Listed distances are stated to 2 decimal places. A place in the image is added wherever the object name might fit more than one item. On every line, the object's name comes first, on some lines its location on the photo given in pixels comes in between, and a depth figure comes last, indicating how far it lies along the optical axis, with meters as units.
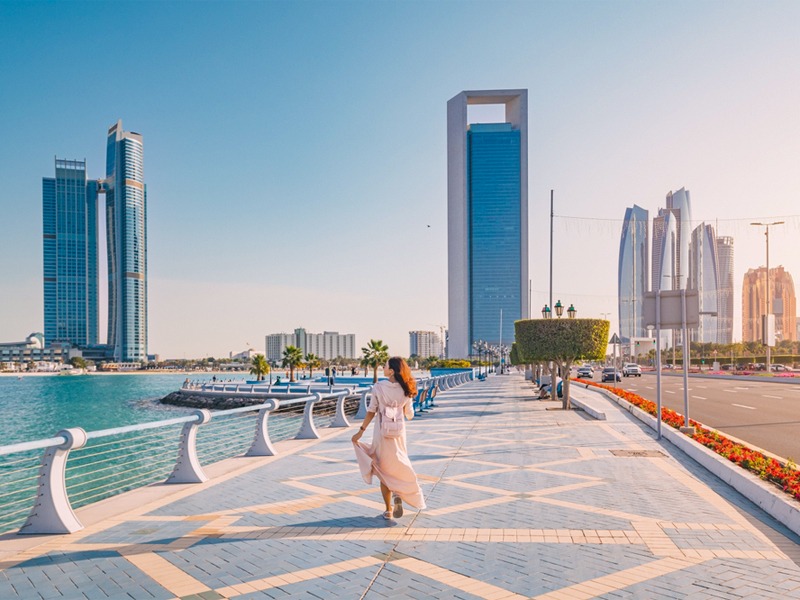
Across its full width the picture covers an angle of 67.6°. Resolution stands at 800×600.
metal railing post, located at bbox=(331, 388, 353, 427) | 14.90
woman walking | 6.08
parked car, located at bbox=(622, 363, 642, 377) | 60.57
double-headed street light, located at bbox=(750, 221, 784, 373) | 47.79
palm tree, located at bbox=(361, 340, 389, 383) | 72.88
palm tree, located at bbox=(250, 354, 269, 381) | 88.38
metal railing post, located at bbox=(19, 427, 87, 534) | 5.74
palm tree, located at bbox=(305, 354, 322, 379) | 93.94
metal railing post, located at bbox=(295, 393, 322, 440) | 12.66
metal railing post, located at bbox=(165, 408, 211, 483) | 8.23
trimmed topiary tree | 21.48
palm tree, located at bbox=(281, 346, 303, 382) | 79.69
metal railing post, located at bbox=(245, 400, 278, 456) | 10.60
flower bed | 6.77
